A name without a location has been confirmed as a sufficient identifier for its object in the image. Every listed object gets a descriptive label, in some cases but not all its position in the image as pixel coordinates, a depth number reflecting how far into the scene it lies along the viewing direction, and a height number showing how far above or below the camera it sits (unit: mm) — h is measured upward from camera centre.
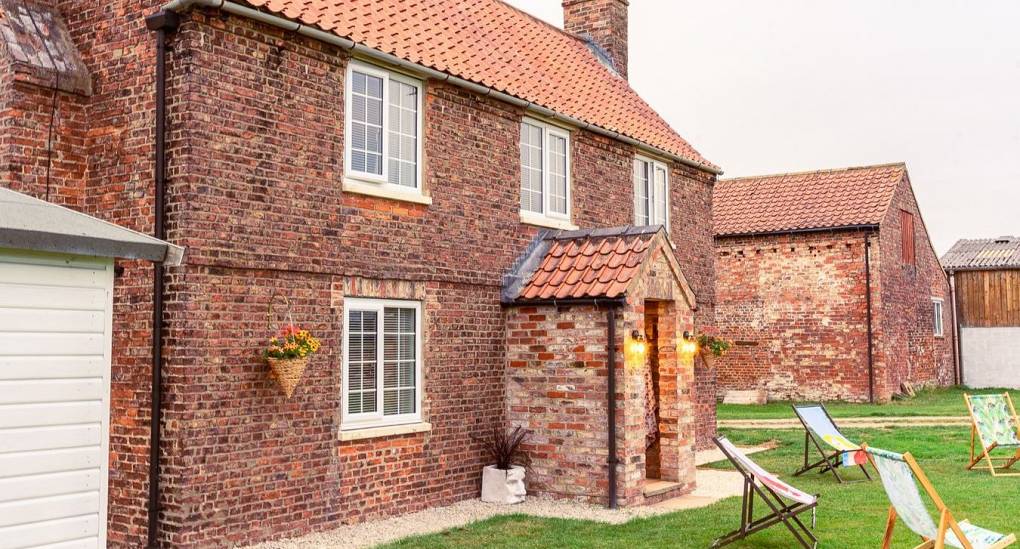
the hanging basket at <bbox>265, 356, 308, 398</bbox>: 9273 -358
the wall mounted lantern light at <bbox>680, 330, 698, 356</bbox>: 13250 -153
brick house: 8977 +1090
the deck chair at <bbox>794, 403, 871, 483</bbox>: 13195 -1479
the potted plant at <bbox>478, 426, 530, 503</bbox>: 11898 -1711
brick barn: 26625 +1385
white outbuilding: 5379 -186
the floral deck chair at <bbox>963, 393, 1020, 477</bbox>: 14086 -1414
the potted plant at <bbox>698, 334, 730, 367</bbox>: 16438 -209
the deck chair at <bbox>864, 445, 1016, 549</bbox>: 7176 -1400
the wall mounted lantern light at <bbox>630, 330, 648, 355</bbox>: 11844 -99
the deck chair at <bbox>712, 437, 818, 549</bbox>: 9164 -1581
